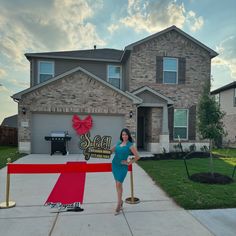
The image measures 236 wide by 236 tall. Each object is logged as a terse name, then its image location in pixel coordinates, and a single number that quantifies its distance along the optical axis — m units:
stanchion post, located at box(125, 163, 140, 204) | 4.90
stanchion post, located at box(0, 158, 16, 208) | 4.59
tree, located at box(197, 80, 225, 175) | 6.87
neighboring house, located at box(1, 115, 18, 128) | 31.96
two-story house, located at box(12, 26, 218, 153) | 11.90
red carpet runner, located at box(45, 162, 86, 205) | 5.05
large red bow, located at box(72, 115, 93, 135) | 12.02
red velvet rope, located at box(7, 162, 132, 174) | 4.78
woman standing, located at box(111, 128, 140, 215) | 4.20
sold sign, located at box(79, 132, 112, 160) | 4.71
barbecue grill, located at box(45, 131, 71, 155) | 11.38
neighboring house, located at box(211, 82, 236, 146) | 19.41
